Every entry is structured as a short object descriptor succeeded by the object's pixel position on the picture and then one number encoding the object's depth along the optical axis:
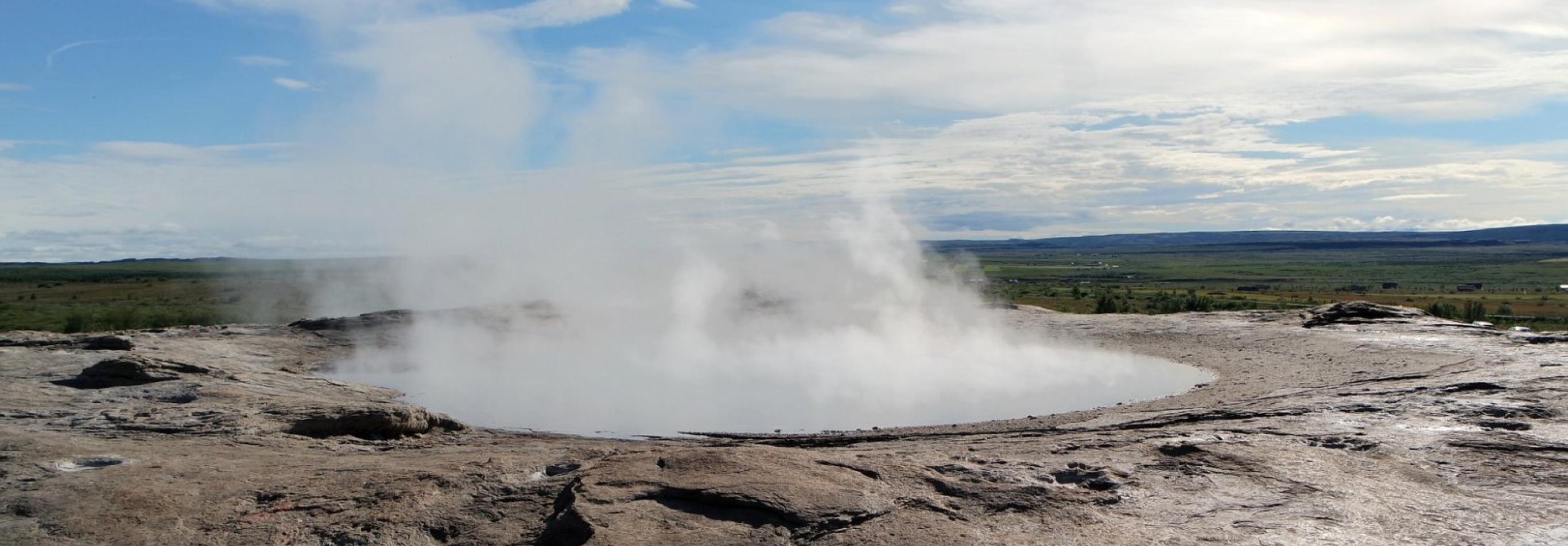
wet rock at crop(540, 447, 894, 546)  6.75
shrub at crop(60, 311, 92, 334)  25.52
